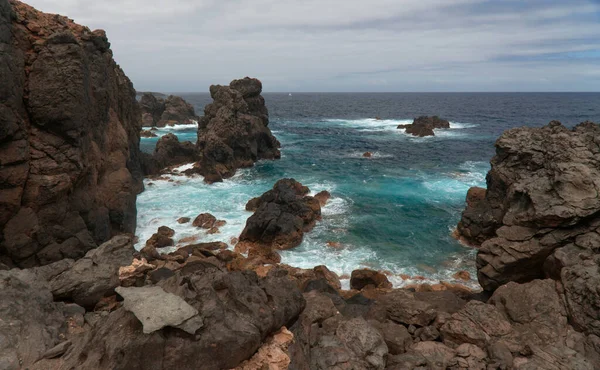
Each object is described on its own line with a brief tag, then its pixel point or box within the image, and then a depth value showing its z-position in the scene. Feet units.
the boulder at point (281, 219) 85.15
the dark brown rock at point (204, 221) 94.06
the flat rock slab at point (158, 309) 25.27
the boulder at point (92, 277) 38.19
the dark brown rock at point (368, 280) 67.10
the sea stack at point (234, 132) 149.69
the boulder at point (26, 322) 25.96
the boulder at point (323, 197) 114.64
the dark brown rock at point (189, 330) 24.67
